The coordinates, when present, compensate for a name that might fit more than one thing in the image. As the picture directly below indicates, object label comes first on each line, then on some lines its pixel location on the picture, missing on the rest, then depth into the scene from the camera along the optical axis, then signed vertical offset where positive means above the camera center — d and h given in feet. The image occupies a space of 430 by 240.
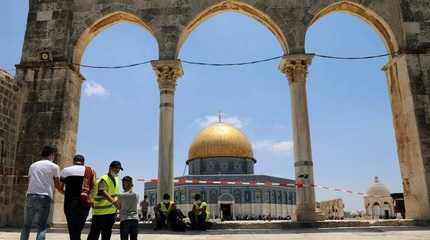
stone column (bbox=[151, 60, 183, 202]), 37.81 +8.62
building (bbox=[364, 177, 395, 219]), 123.44 +0.94
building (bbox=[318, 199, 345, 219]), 130.09 -1.41
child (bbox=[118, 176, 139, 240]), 17.04 -0.39
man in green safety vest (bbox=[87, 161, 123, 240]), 16.63 -0.12
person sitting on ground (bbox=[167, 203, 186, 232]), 31.78 -1.16
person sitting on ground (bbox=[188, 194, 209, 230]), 32.55 -0.95
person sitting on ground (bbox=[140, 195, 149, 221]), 50.65 -0.28
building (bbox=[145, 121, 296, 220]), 142.94 +7.91
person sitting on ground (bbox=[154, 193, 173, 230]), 33.12 -0.69
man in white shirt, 16.44 +0.62
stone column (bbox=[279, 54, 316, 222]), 36.17 +6.66
